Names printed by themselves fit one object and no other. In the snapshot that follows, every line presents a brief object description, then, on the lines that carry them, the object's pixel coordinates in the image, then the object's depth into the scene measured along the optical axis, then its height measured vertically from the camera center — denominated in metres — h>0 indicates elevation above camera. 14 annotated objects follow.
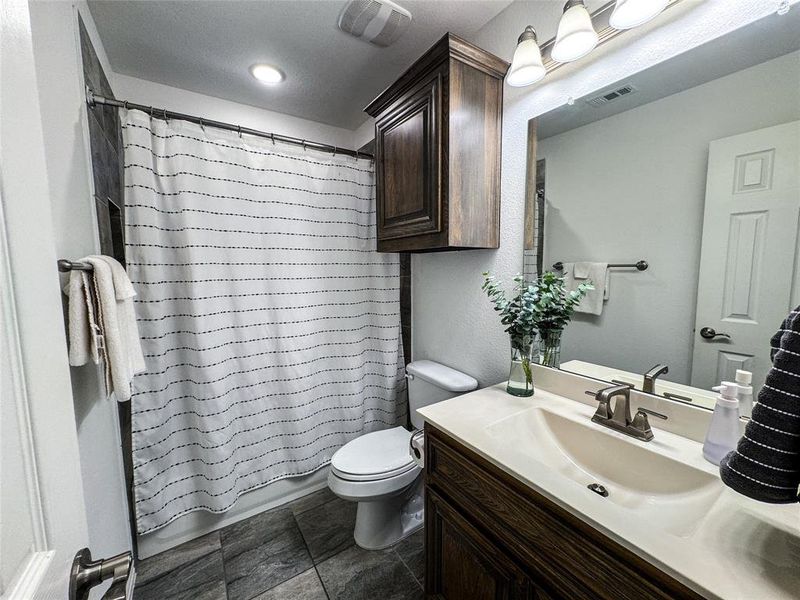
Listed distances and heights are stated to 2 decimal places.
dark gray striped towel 0.47 -0.25
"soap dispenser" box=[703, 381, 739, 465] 0.75 -0.38
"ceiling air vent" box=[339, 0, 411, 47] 1.23 +1.01
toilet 1.38 -0.88
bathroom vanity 0.54 -0.53
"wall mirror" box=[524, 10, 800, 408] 0.76 +0.18
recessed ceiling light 1.60 +1.01
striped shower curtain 1.40 -0.19
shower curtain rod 1.23 +0.66
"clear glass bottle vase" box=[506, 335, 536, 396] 1.19 -0.37
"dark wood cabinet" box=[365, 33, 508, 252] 1.20 +0.49
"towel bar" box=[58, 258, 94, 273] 0.79 +0.02
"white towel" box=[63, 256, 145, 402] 0.85 -0.12
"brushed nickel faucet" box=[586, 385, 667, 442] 0.90 -0.44
